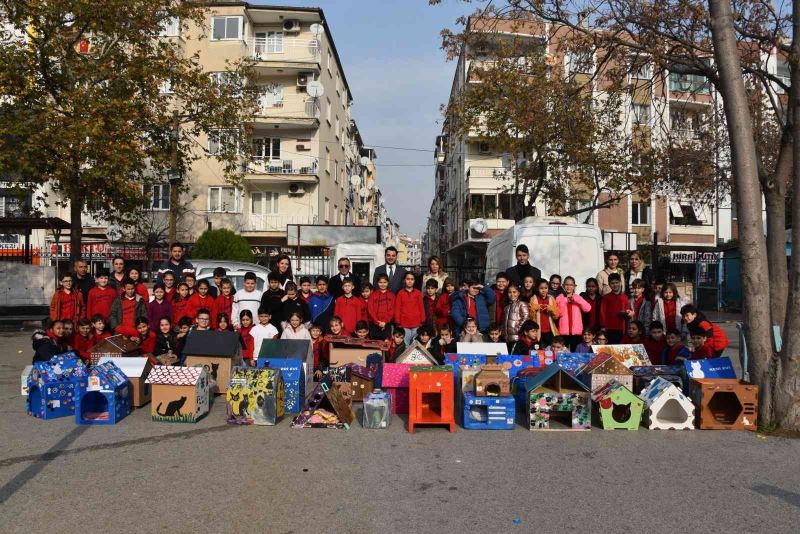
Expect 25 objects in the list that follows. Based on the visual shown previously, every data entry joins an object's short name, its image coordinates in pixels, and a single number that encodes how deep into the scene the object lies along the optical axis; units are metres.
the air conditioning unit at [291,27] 35.88
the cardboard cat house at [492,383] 7.66
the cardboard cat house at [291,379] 8.25
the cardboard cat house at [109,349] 9.09
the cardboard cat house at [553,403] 7.50
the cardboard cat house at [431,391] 7.46
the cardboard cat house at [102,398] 7.68
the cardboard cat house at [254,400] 7.68
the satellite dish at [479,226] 37.34
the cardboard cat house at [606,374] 7.96
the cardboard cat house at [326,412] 7.64
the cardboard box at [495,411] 7.57
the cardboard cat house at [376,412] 7.63
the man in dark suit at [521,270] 11.27
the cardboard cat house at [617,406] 7.57
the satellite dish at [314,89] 34.34
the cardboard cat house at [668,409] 7.58
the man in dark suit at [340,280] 11.04
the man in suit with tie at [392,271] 11.20
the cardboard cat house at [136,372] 8.46
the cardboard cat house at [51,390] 7.92
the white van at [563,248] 13.78
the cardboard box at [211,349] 9.03
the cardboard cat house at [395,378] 8.30
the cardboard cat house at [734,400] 7.54
